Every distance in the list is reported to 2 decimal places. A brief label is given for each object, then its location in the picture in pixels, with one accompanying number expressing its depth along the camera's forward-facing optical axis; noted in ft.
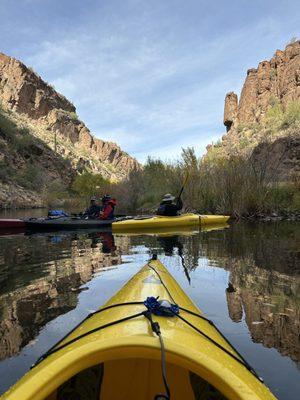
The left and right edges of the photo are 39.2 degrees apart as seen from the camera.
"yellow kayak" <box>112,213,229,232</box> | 46.26
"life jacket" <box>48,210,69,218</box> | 52.80
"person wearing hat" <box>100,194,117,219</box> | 50.25
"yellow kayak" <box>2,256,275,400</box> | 5.77
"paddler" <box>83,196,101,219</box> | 52.35
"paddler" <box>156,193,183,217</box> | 47.01
